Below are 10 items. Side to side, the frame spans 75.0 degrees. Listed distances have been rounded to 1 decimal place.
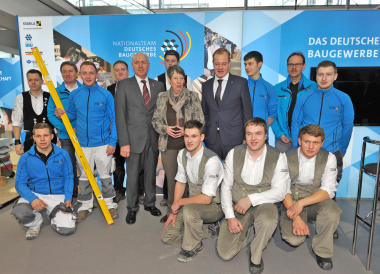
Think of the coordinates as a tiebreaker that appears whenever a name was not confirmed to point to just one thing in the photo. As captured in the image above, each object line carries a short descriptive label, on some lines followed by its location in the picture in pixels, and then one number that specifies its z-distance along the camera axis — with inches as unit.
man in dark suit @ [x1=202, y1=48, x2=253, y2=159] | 98.4
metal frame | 70.9
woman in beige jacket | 96.6
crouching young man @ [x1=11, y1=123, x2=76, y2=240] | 95.3
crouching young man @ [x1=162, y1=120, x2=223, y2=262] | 79.7
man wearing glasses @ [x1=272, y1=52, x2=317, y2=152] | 109.7
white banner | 137.6
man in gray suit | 101.9
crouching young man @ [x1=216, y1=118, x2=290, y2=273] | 75.7
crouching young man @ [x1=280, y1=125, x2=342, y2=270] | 76.2
